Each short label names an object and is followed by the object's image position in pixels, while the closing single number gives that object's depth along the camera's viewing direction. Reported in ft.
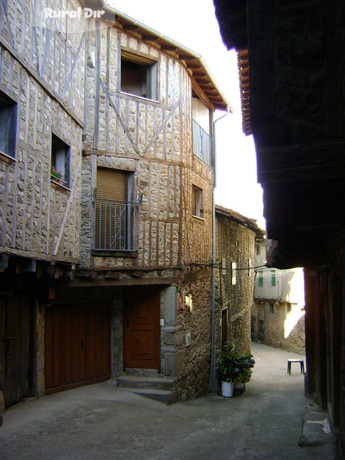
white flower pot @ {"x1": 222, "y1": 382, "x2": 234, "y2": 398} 36.76
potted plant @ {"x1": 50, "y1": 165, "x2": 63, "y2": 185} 24.63
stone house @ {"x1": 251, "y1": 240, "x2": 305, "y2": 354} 80.28
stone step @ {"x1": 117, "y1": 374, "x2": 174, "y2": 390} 29.71
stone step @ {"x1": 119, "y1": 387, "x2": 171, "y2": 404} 28.81
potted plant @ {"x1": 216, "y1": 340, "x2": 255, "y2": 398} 36.88
